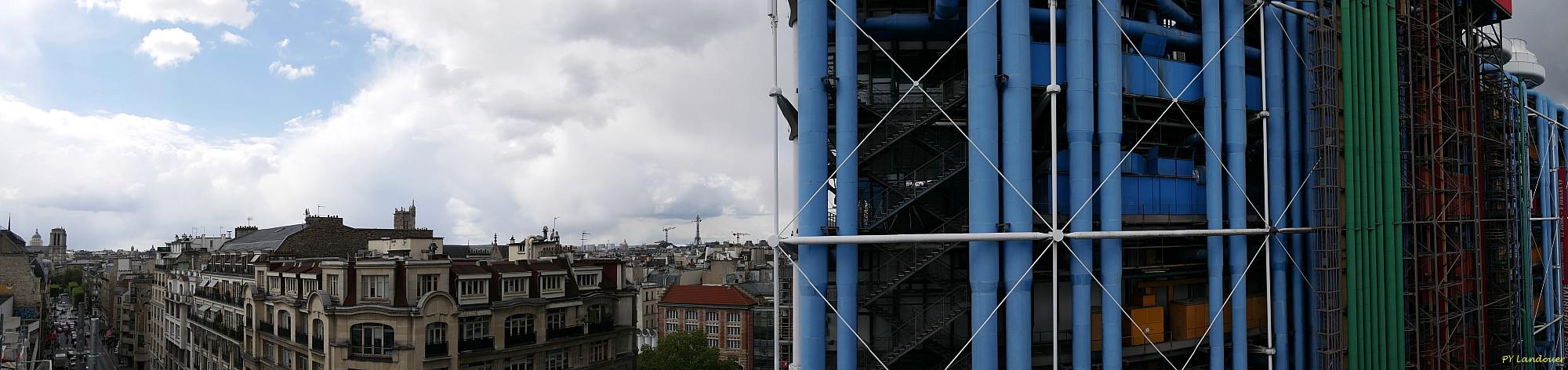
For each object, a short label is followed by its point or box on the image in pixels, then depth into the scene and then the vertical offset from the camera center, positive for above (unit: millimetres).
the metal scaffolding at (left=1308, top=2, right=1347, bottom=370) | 24281 +61
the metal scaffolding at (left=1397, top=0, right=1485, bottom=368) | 27031 +623
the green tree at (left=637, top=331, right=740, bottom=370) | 60562 -10254
